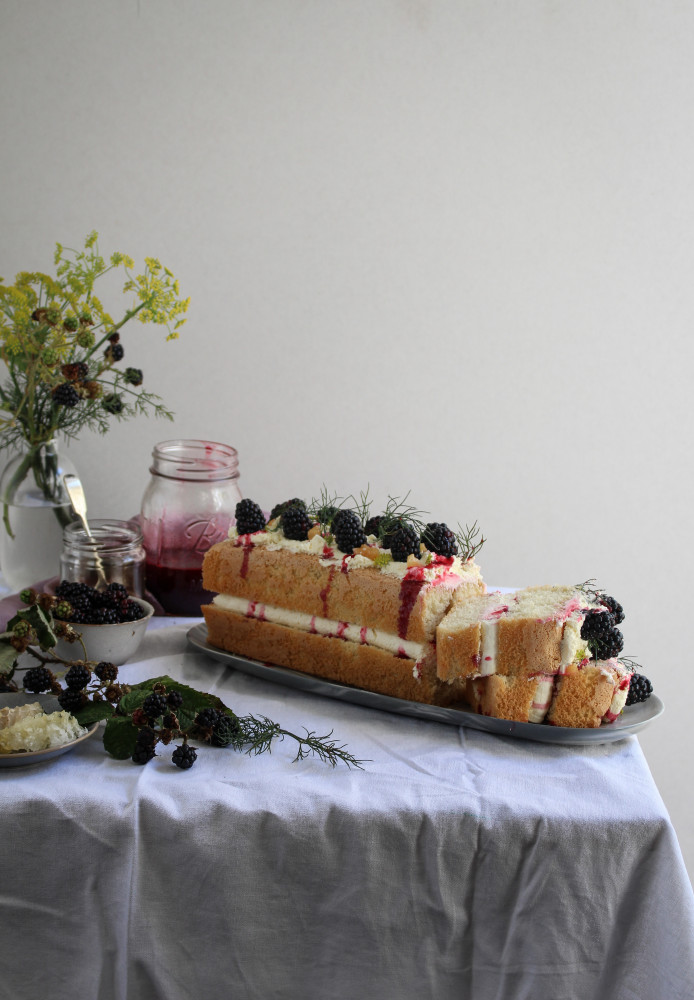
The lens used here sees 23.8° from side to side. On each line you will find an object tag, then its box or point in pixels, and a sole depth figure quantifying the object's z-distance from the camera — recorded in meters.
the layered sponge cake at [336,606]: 1.12
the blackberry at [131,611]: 1.15
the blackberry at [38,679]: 1.07
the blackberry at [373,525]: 1.18
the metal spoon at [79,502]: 1.21
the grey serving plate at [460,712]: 1.06
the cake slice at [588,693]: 1.07
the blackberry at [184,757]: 1.03
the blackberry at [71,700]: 1.06
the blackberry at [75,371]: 1.23
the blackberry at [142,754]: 1.03
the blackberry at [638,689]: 1.09
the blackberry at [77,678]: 1.06
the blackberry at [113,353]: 1.25
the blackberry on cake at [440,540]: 1.15
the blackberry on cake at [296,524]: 1.18
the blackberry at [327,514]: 1.20
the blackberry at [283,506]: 1.21
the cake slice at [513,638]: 1.07
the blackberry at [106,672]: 1.07
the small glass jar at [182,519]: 1.27
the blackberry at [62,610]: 1.12
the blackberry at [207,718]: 1.06
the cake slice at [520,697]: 1.07
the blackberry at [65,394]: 1.23
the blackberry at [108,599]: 1.15
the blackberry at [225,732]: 1.06
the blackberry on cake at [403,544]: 1.14
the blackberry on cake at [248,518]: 1.20
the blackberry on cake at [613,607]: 1.09
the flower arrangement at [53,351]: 1.23
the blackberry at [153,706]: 1.05
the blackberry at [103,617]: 1.14
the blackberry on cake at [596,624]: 1.07
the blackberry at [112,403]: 1.27
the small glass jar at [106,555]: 1.21
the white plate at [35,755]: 1.02
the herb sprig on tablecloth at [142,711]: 1.04
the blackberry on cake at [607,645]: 1.07
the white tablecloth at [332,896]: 1.00
